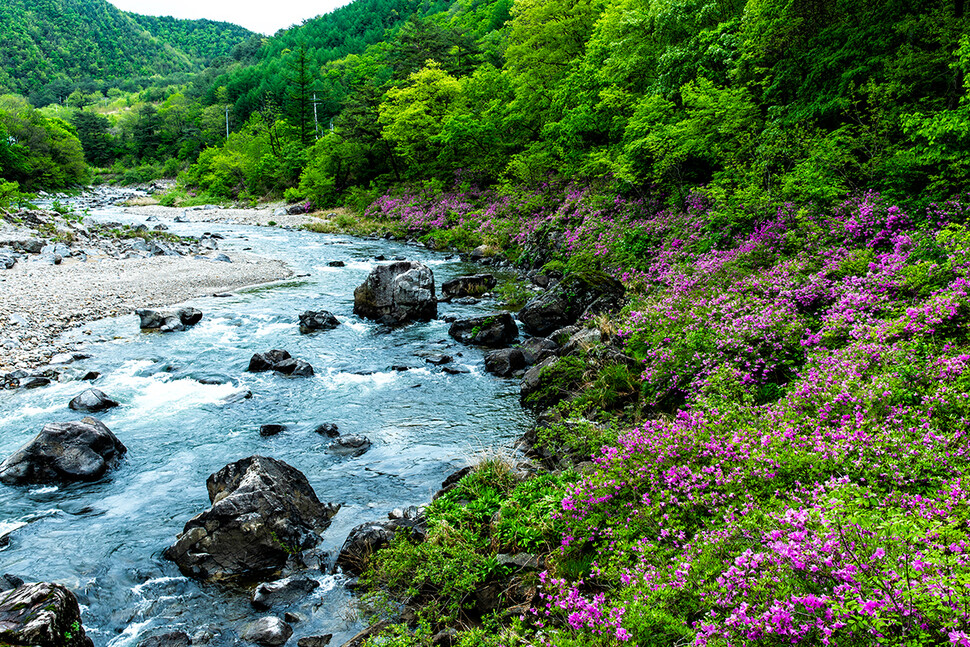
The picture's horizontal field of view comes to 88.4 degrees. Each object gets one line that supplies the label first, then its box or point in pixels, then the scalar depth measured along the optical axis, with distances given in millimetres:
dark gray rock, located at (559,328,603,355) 11606
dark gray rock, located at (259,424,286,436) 10266
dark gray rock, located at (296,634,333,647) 5555
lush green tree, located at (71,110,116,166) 101562
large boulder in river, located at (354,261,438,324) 17516
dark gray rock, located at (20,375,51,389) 11820
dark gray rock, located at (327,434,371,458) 9758
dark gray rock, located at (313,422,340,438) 10359
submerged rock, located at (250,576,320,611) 6195
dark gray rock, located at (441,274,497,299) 20391
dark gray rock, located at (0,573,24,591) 6199
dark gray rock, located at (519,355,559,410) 11171
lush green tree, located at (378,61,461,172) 39844
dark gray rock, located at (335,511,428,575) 6645
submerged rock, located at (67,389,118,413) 10961
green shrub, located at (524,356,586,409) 10516
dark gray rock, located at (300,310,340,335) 16703
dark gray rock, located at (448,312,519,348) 14953
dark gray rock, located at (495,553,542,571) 5691
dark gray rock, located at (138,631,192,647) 5613
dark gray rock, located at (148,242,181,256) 27883
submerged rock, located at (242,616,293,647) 5621
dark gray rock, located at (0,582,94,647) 4957
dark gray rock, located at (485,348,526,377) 12945
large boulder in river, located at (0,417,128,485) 8562
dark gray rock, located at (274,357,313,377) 13222
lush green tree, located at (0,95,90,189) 59759
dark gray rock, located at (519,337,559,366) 13234
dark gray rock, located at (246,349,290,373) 13453
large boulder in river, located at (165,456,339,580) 6711
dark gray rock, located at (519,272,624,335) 15214
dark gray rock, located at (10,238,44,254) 24908
